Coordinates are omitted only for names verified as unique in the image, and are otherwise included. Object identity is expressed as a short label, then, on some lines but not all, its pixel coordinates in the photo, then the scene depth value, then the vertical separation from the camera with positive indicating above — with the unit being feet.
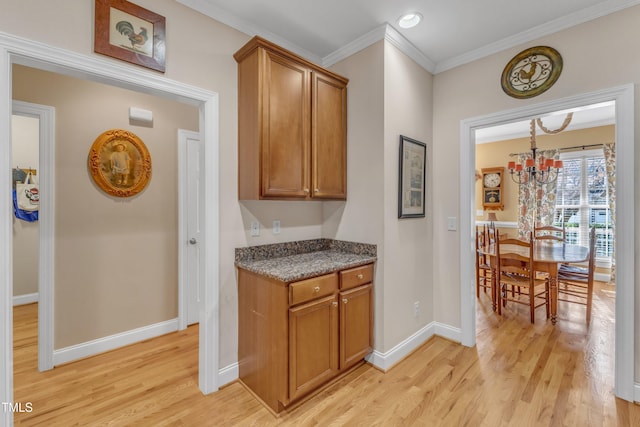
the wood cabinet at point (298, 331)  6.09 -2.71
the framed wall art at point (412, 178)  8.48 +1.11
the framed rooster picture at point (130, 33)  5.52 +3.62
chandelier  17.47 +2.46
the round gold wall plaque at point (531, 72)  7.60 +3.90
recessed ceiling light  7.29 +5.00
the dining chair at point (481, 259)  13.38 -2.20
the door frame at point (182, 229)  10.28 -0.52
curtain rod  16.01 +3.87
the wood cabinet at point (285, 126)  6.84 +2.26
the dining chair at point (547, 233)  13.99 -1.10
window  16.31 +0.84
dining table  10.52 -1.60
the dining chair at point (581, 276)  10.75 -2.44
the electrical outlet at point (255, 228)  7.79 -0.37
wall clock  19.38 +1.82
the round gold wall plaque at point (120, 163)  8.66 +1.59
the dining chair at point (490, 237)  14.48 -1.18
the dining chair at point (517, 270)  10.77 -2.13
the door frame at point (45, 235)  7.66 -0.55
